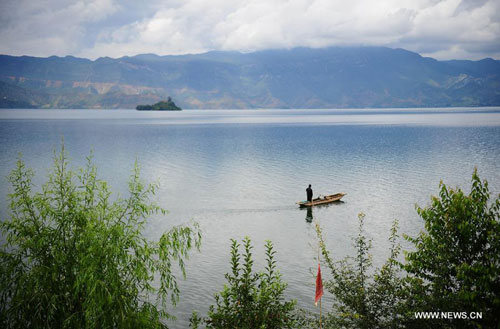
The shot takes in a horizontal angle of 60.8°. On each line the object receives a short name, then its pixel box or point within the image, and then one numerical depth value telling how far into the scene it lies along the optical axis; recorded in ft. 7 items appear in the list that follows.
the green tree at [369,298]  63.87
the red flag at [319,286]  59.88
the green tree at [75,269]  57.00
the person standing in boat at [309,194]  191.34
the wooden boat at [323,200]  192.85
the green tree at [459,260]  51.62
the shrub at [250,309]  54.03
